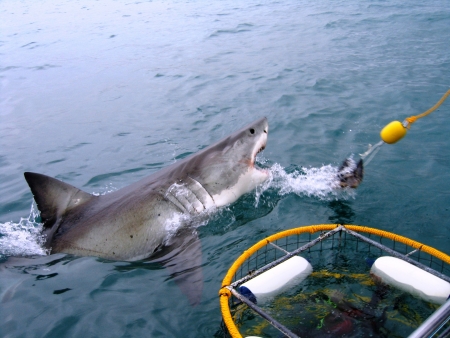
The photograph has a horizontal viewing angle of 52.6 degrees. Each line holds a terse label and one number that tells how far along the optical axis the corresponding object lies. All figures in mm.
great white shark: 4410
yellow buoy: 3982
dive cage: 2412
